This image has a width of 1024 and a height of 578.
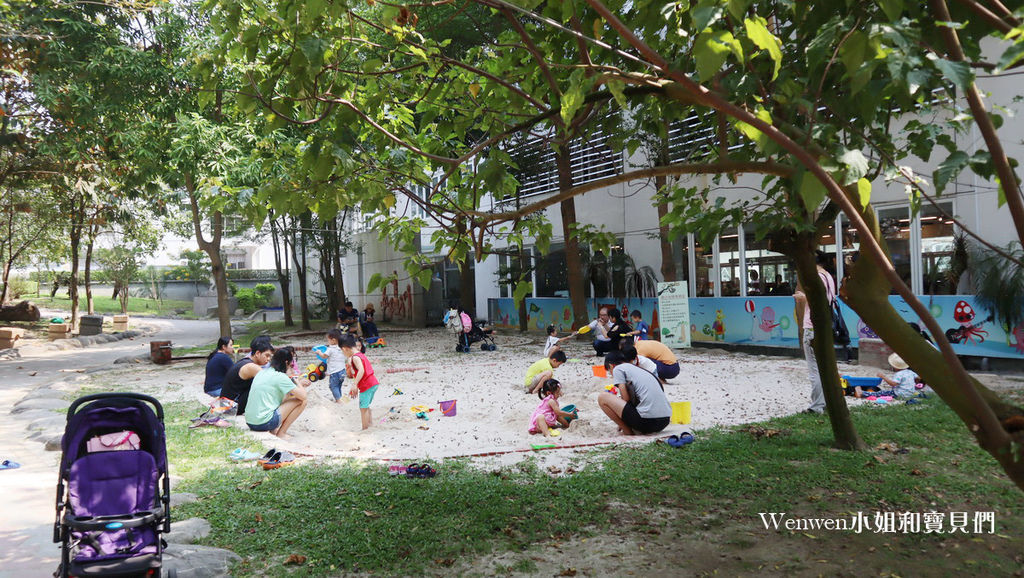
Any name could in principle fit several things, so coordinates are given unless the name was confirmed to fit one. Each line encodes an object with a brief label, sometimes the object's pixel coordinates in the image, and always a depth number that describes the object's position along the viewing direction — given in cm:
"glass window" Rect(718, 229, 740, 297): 1534
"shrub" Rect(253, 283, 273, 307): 4550
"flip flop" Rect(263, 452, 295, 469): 630
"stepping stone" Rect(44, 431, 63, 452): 741
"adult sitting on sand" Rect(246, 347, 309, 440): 780
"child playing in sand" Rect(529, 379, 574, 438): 757
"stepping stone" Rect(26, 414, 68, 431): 844
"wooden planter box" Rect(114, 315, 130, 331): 2890
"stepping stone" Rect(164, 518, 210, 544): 437
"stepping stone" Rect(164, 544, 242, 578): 380
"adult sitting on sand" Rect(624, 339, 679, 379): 1005
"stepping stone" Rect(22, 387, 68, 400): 1102
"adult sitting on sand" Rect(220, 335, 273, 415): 870
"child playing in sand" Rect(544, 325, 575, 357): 1159
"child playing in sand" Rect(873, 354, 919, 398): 867
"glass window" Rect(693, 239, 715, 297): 1598
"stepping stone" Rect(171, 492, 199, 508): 518
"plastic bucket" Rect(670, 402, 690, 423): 789
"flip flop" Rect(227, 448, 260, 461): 668
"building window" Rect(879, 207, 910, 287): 1225
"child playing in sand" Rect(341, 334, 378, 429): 839
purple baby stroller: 360
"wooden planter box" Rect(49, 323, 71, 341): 2379
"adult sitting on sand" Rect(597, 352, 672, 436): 723
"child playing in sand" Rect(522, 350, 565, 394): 956
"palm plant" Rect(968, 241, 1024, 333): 1023
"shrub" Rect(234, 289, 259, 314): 4362
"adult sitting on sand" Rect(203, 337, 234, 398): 957
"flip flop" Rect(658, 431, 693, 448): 669
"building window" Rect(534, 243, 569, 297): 2038
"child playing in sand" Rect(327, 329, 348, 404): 1003
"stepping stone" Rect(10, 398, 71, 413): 990
